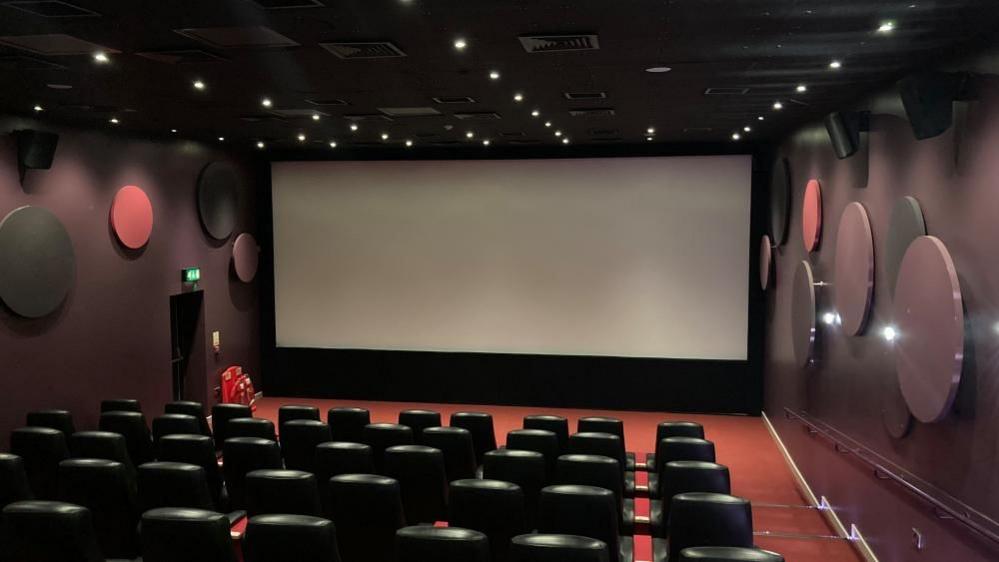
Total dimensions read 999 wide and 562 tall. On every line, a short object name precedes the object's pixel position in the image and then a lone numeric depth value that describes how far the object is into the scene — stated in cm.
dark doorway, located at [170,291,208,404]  1033
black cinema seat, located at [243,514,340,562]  369
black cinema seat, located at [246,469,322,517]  474
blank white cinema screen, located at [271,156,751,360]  1095
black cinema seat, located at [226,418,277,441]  664
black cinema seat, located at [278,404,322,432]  728
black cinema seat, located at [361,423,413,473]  648
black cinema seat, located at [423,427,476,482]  627
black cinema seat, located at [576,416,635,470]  716
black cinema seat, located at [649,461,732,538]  521
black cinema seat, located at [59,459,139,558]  482
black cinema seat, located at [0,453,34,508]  504
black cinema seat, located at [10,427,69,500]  605
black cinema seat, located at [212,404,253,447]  723
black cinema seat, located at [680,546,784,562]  329
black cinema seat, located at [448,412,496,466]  703
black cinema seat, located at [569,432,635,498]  627
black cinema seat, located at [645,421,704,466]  697
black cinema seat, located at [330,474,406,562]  456
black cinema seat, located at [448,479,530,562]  452
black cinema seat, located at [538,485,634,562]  441
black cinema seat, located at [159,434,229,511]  580
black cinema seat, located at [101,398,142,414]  758
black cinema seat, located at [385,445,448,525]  547
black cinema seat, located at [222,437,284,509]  566
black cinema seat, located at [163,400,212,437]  744
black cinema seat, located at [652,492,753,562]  431
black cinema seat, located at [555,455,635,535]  523
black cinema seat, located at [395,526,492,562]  351
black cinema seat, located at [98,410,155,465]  677
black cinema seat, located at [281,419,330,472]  653
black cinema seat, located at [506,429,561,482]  621
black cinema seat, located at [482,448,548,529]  540
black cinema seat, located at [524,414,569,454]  689
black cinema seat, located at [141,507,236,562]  383
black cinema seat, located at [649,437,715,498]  614
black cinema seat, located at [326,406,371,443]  726
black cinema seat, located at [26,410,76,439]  693
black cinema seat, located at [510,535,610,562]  341
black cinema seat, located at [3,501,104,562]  396
